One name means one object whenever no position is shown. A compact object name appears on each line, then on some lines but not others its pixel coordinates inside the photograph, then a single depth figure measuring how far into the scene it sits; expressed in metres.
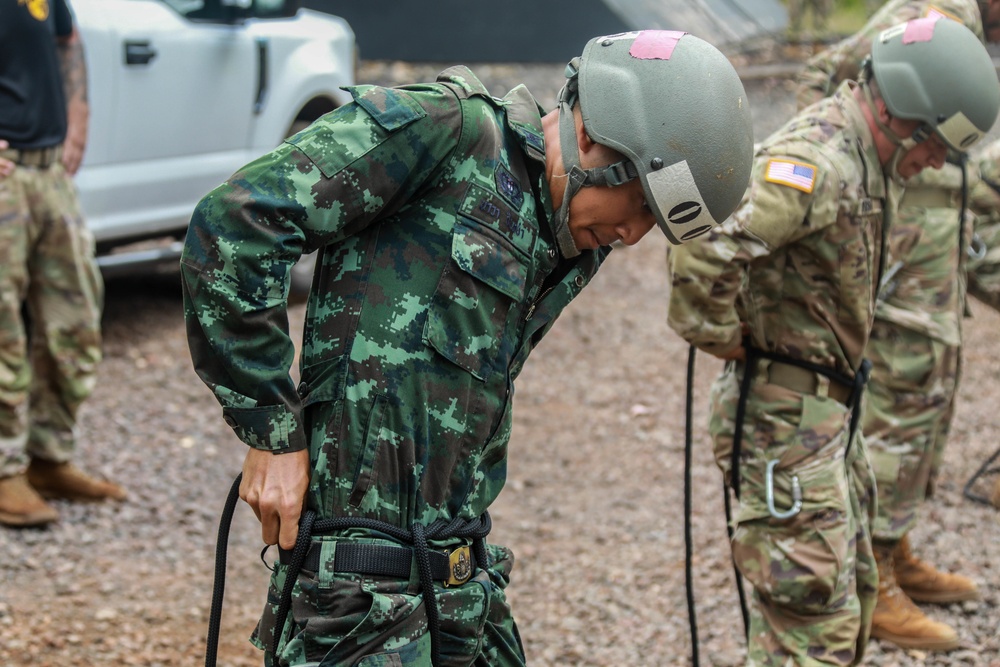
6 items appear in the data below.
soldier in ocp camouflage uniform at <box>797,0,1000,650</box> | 4.48
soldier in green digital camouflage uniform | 2.08
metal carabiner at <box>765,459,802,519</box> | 3.41
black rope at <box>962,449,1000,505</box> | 5.70
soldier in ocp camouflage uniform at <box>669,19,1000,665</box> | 3.37
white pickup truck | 6.25
